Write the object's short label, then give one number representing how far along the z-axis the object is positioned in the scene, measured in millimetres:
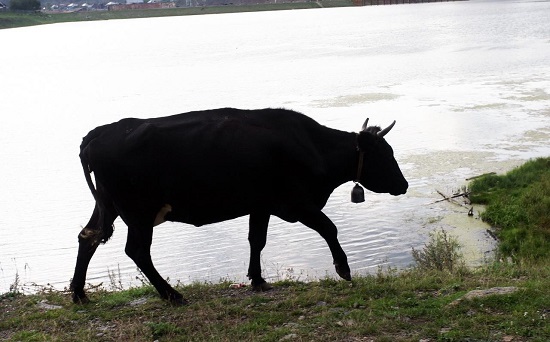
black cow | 8023
